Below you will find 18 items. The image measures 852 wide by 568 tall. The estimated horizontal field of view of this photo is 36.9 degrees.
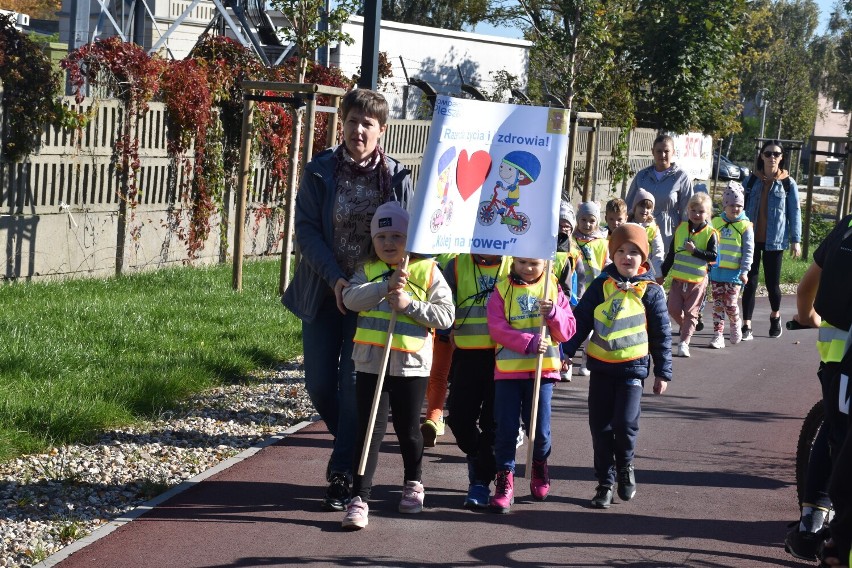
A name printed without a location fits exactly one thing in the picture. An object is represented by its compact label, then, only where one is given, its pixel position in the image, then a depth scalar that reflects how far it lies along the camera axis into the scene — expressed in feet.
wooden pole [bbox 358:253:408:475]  19.62
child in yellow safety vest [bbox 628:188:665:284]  35.55
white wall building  98.63
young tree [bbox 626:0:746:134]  90.89
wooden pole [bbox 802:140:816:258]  69.67
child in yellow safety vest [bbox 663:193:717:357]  38.32
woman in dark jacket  20.80
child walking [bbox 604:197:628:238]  32.53
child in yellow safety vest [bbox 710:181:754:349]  40.16
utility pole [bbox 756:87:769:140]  182.86
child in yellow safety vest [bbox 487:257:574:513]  21.36
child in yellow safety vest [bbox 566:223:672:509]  21.98
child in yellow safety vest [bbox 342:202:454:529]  19.98
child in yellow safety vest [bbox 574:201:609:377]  31.71
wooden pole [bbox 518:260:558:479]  20.43
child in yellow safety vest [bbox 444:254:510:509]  22.24
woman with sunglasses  42.83
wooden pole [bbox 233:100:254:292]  40.86
